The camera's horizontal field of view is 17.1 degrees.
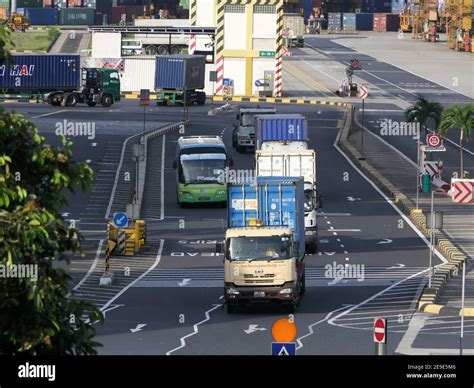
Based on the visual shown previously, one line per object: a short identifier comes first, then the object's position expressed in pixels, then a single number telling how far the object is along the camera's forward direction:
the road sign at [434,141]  67.88
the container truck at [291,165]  56.22
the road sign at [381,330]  25.09
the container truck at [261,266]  40.53
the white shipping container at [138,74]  127.38
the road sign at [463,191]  46.88
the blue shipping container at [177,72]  115.06
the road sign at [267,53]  123.62
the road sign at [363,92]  85.31
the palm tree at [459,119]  74.25
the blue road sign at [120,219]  48.66
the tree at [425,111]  80.38
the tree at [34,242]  15.46
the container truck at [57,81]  110.12
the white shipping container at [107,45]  139.50
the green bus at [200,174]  66.94
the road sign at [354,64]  125.57
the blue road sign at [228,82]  124.29
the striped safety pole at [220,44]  123.19
